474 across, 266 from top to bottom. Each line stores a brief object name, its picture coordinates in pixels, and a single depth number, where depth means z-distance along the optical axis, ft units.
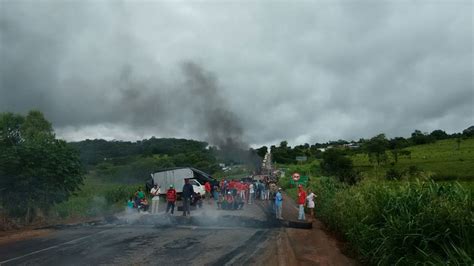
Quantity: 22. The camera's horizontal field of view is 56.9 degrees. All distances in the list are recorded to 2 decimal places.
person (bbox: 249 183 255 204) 113.09
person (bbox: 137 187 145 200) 89.76
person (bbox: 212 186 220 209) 114.19
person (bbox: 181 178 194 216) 74.43
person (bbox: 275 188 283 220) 74.18
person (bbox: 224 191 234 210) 93.76
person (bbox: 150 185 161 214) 85.71
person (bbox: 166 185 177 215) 79.30
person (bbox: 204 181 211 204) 117.26
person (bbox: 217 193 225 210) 94.32
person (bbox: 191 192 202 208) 95.85
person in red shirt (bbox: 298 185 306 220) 71.46
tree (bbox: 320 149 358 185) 223.98
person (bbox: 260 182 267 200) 124.88
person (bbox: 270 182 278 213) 88.23
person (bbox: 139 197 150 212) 89.71
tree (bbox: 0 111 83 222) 68.95
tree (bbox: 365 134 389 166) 271.28
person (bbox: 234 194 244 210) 94.11
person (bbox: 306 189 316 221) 78.02
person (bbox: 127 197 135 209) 91.26
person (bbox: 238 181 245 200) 110.01
